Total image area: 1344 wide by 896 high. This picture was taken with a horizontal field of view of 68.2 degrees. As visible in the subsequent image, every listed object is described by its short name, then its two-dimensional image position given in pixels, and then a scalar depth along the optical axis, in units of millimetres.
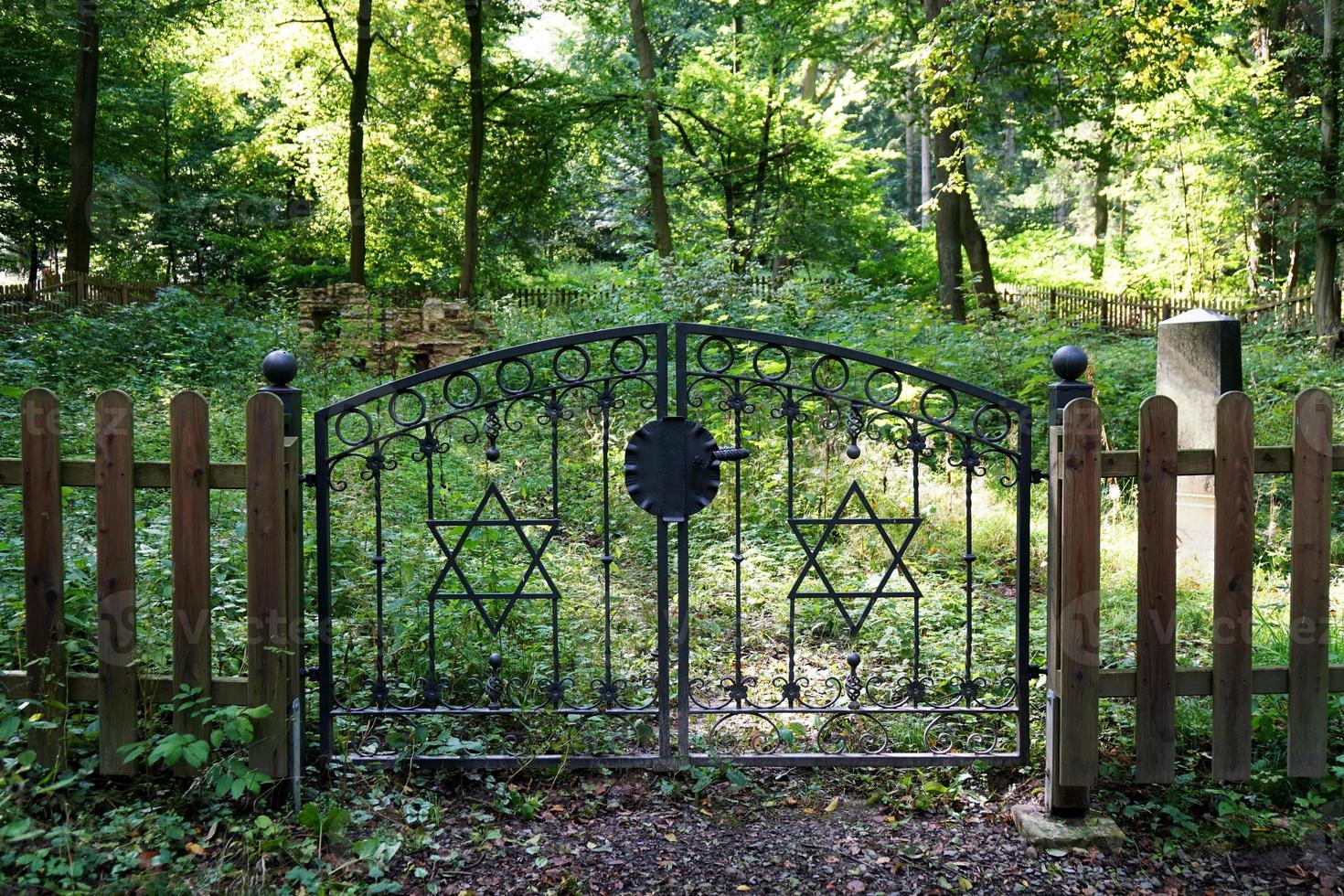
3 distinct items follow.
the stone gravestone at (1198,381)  6645
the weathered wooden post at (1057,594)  3402
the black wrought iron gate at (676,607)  3740
